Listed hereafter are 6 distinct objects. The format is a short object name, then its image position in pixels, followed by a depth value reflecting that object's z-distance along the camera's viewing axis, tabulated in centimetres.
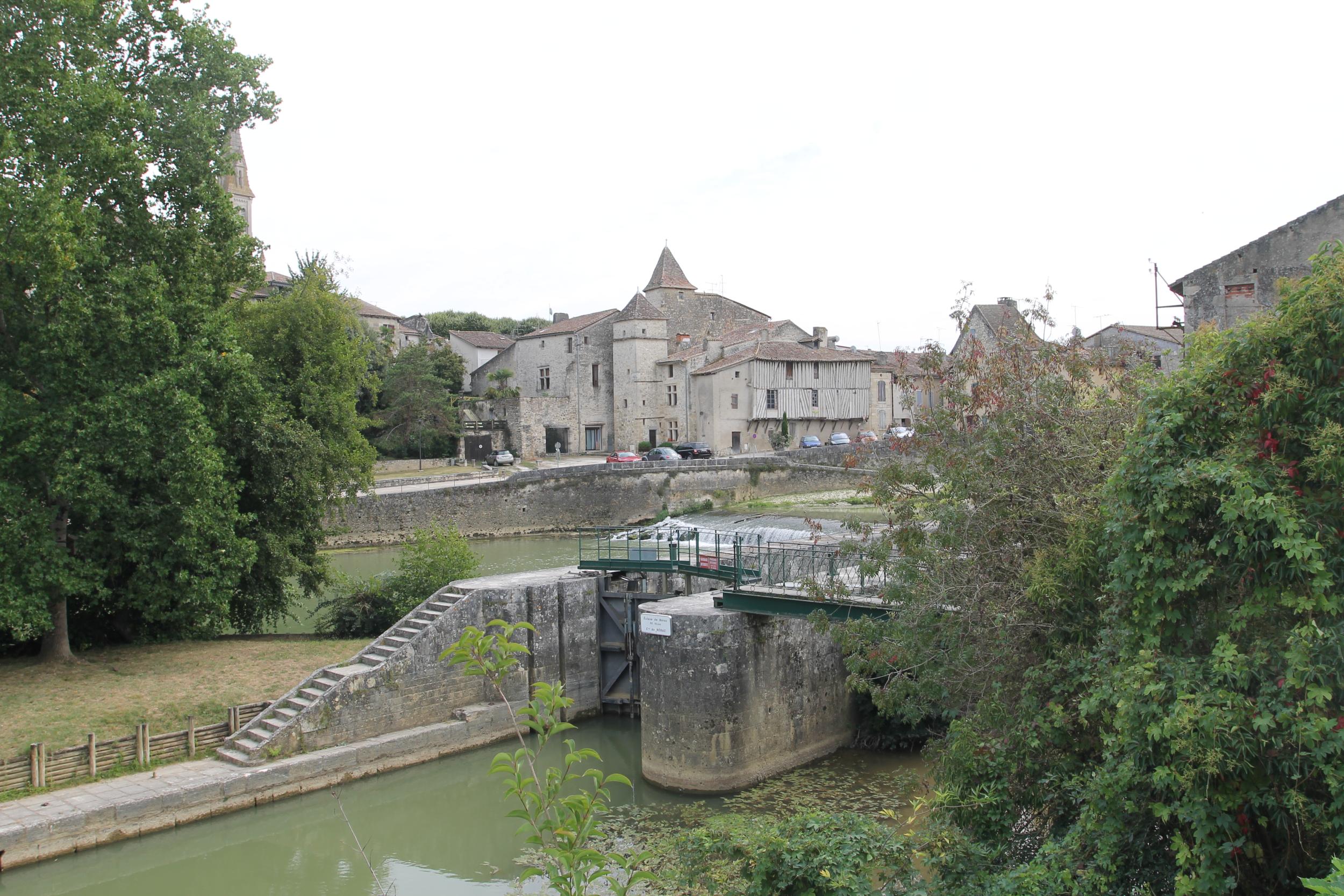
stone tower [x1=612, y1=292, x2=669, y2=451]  5644
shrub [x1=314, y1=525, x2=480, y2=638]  2086
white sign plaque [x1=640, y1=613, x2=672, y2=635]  1546
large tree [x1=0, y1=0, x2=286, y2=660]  1614
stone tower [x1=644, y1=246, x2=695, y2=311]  6531
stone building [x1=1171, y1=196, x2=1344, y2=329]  1578
